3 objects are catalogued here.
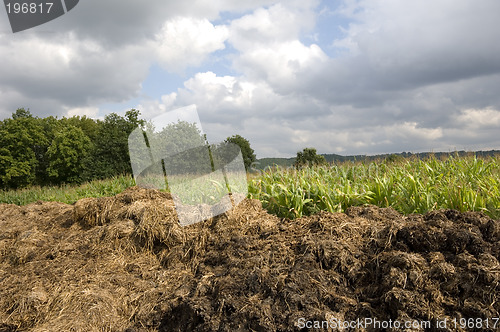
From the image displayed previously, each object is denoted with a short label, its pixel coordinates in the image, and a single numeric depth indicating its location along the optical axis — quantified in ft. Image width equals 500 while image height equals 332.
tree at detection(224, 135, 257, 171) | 131.66
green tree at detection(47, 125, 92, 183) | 101.40
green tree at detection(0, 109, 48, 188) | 102.63
